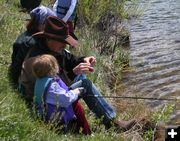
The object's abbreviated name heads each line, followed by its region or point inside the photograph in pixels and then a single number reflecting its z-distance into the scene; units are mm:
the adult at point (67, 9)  7863
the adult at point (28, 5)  11005
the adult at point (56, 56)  5203
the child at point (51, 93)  4844
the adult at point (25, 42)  5418
